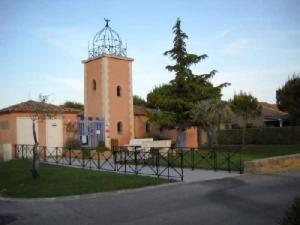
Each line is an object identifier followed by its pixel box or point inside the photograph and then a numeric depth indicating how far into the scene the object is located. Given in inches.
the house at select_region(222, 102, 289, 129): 1399.3
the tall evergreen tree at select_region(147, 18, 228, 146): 886.4
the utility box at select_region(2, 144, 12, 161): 775.6
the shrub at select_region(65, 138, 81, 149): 795.1
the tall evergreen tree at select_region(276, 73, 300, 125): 1115.8
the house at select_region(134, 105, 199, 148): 948.8
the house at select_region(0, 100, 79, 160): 770.8
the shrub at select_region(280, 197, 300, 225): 147.9
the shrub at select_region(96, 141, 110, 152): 727.2
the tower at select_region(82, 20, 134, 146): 841.9
